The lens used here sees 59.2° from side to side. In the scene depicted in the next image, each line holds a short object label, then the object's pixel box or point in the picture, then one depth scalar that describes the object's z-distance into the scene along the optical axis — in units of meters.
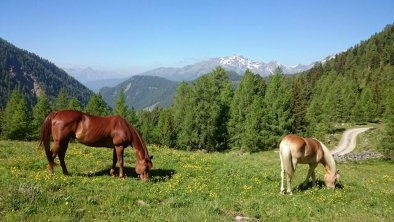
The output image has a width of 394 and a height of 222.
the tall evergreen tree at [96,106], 69.00
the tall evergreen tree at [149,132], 88.50
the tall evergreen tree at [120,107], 70.86
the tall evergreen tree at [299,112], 70.12
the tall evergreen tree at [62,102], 77.82
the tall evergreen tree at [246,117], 57.50
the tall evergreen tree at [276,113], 58.44
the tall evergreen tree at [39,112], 67.51
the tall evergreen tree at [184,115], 62.25
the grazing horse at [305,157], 14.39
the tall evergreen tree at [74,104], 73.04
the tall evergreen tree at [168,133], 78.06
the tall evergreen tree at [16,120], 63.12
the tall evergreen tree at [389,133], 54.59
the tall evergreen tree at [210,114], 61.62
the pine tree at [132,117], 78.62
